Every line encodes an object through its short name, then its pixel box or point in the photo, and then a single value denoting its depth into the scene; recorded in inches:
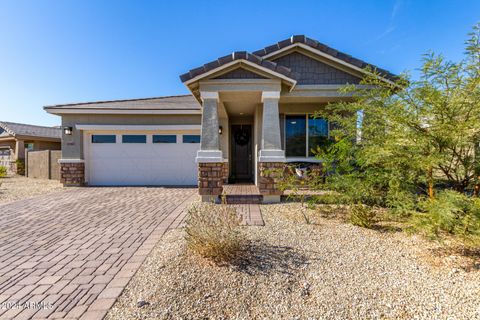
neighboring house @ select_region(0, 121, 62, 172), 569.6
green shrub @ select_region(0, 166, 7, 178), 500.1
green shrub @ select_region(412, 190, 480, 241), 108.8
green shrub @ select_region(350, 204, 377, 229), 161.9
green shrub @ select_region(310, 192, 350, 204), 177.0
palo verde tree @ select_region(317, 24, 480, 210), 124.6
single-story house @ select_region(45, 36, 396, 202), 231.1
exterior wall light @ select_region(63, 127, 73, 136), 359.3
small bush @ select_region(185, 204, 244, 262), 110.6
